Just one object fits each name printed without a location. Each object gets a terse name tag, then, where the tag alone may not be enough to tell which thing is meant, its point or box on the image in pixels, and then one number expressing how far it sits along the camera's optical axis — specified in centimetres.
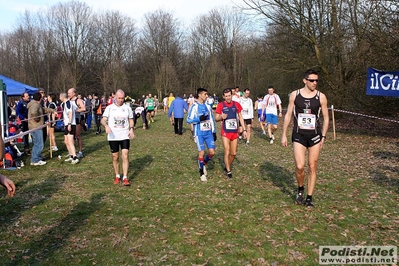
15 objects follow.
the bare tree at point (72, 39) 5094
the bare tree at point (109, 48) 5209
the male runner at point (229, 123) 814
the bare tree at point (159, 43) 5562
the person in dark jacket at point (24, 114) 1186
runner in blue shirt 819
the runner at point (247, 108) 1341
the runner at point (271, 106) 1345
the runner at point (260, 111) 1596
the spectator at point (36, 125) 1055
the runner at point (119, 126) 778
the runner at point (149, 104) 2352
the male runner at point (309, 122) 593
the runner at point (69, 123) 1037
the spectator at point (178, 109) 1731
